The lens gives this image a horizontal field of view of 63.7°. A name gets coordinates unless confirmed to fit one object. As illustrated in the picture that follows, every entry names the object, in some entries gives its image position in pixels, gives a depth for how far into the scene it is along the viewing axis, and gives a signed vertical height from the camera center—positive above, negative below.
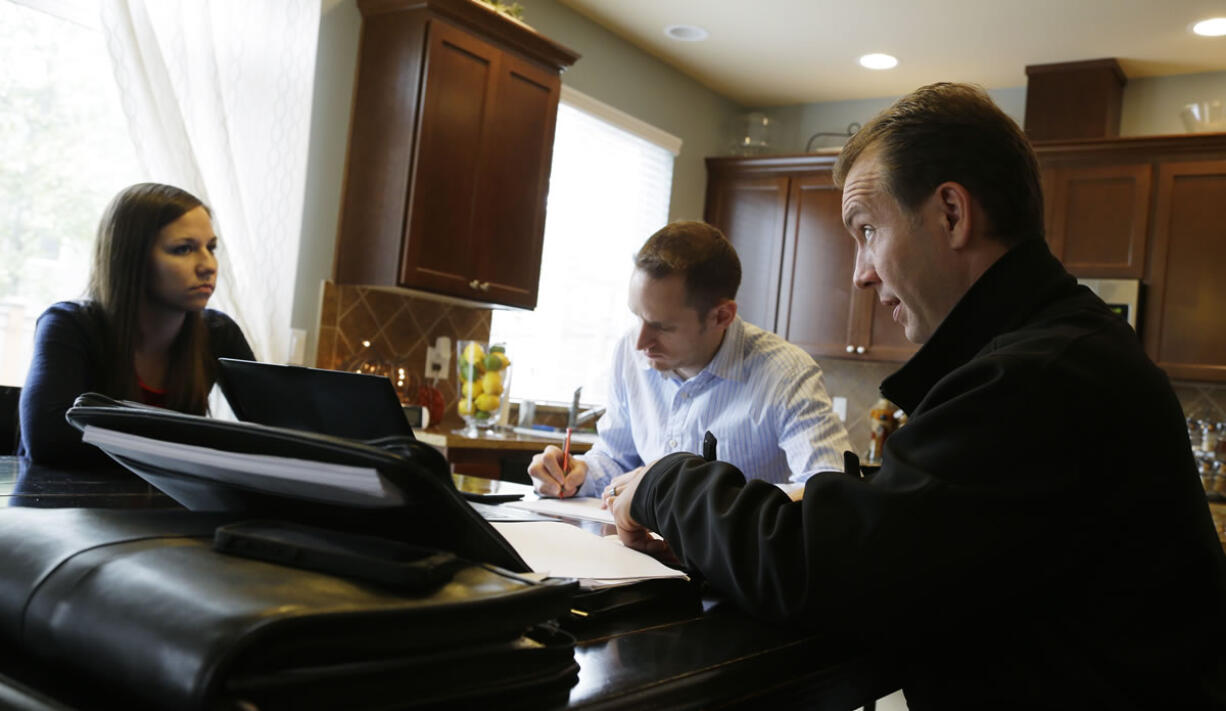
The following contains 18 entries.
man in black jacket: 0.84 -0.12
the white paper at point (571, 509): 1.45 -0.22
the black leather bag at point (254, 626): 0.46 -0.15
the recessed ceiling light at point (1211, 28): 4.20 +1.73
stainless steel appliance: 4.51 +0.58
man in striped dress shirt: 2.05 +0.02
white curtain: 3.02 +0.68
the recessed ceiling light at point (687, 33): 4.84 +1.70
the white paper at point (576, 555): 0.93 -0.20
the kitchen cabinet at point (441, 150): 3.60 +0.76
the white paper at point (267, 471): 0.58 -0.09
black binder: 0.57 -0.09
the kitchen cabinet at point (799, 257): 5.23 +0.72
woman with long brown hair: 2.08 +0.01
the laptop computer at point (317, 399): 1.05 -0.07
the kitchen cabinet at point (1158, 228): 4.46 +0.91
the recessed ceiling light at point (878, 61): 4.96 +1.70
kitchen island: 0.52 -0.21
